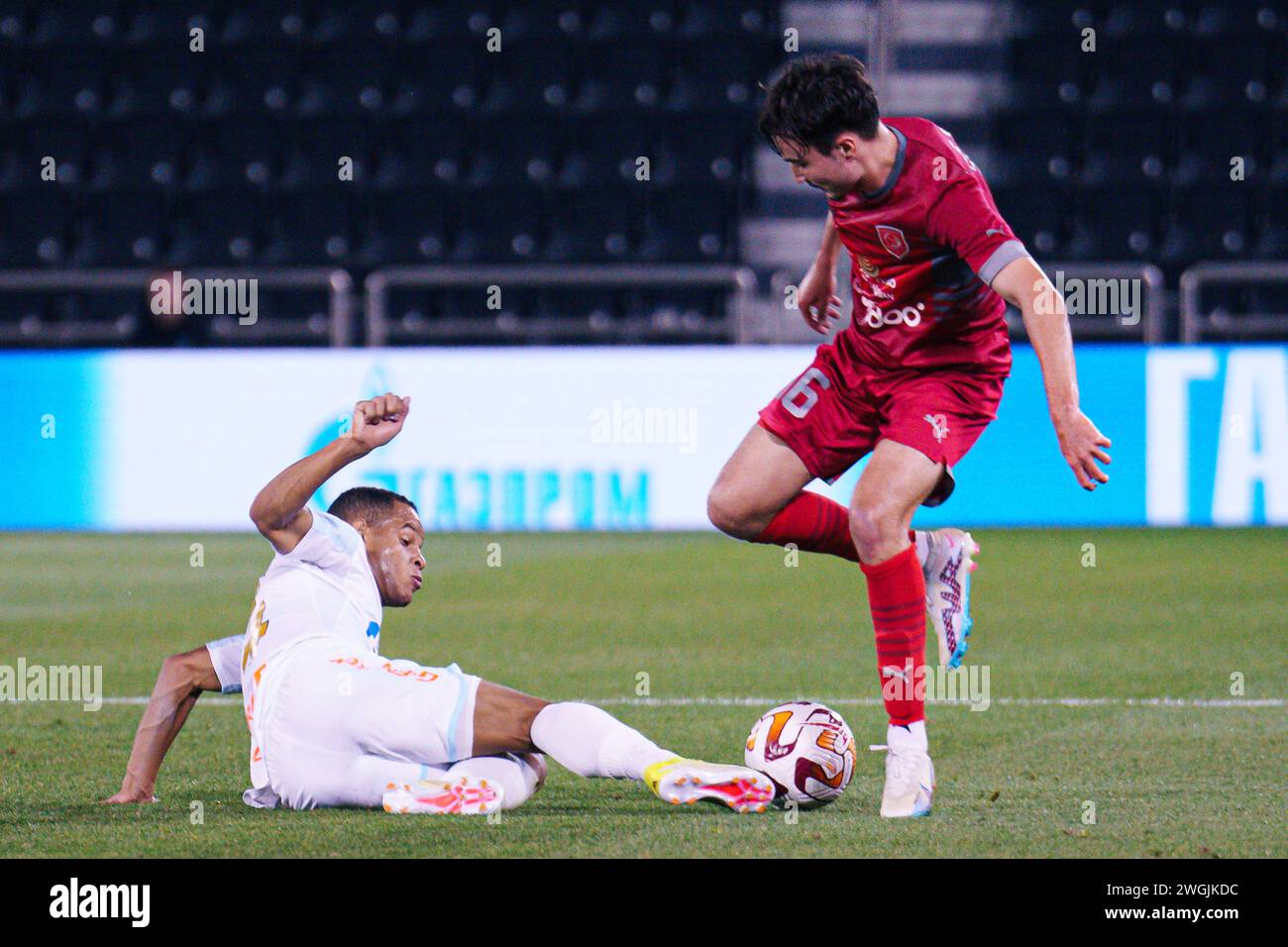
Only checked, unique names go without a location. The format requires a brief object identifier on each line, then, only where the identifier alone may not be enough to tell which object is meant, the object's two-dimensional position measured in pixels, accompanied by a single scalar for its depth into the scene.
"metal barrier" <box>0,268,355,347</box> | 24.98
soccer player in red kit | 8.70
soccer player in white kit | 8.24
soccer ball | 8.63
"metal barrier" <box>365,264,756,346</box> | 24.69
